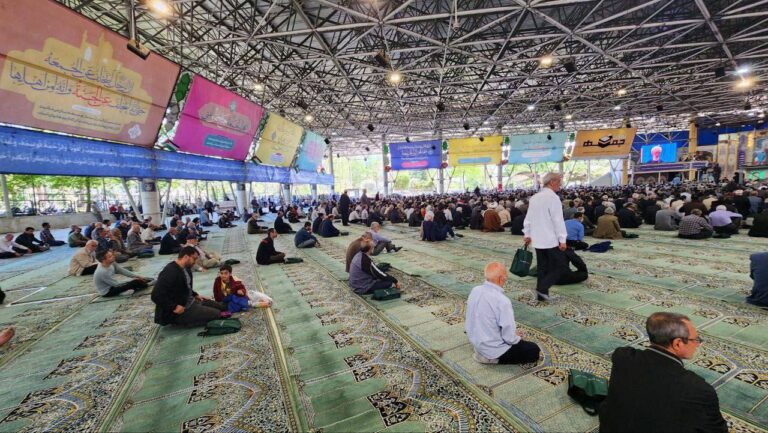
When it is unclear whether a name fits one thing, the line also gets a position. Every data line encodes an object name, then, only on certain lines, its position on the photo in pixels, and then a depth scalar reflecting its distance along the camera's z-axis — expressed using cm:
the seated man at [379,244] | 736
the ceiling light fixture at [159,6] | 661
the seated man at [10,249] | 876
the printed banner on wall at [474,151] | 1905
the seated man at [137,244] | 824
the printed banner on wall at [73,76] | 622
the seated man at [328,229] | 1061
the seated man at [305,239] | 878
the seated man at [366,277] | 454
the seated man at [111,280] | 483
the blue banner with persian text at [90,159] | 742
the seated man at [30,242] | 948
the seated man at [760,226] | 732
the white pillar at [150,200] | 1153
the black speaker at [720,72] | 1227
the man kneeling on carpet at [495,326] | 244
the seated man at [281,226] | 1184
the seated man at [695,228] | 757
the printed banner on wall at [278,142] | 1491
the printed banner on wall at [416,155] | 1978
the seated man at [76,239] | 1030
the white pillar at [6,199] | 1330
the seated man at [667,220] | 889
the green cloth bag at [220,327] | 344
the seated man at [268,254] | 686
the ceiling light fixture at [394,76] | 1130
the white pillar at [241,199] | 1775
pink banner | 1079
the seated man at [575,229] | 642
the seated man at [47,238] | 1038
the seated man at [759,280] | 344
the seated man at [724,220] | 768
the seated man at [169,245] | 839
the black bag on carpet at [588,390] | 204
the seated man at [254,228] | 1210
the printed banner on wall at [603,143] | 1816
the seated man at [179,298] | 353
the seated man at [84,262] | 645
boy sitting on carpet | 406
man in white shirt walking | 362
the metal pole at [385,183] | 2748
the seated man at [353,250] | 503
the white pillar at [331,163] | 2944
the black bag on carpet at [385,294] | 431
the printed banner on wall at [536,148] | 1867
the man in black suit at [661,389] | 132
